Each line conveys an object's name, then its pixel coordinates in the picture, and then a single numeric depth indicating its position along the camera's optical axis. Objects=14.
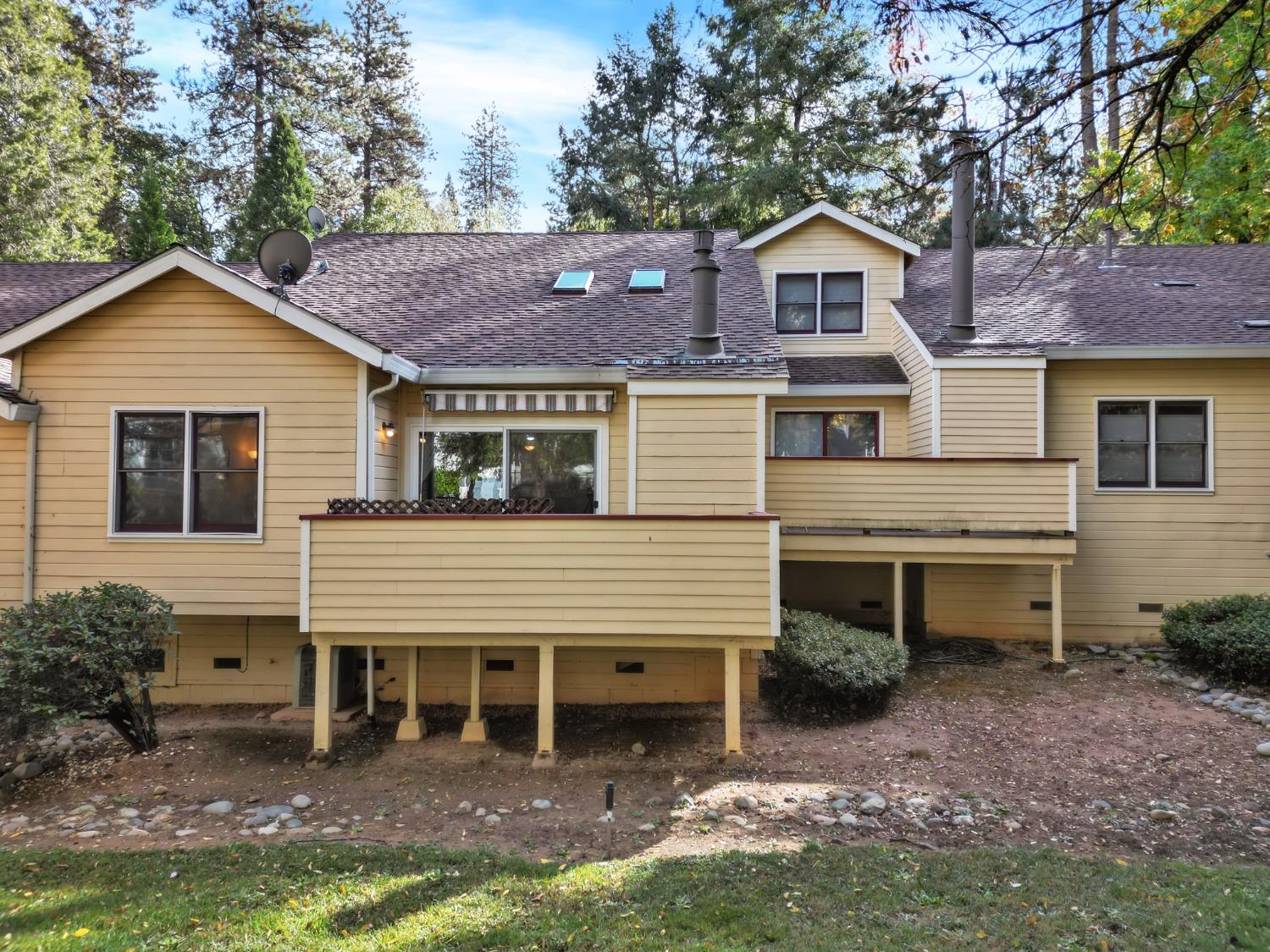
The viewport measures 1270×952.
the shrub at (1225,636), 8.05
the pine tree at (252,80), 23.77
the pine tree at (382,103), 26.22
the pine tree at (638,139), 26.00
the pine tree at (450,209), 32.22
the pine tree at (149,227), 17.53
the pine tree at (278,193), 19.30
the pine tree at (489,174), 33.25
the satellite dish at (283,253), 8.29
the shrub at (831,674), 7.46
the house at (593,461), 6.53
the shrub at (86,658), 5.62
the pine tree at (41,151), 17.28
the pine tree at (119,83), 23.66
